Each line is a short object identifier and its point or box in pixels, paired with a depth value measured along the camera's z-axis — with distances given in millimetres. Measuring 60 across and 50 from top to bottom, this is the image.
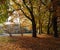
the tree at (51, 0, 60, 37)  6379
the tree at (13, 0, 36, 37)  6898
